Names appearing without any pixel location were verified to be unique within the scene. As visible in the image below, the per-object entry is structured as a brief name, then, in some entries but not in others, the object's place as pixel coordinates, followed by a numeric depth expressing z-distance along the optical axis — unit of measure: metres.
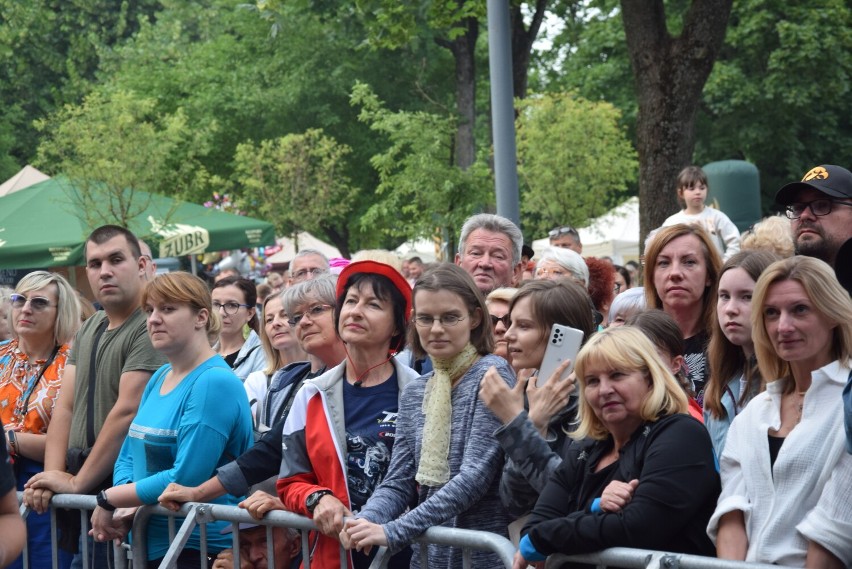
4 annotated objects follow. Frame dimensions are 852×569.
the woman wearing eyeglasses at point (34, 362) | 6.46
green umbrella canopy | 17.30
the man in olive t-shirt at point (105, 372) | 5.70
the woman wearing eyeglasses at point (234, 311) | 7.66
